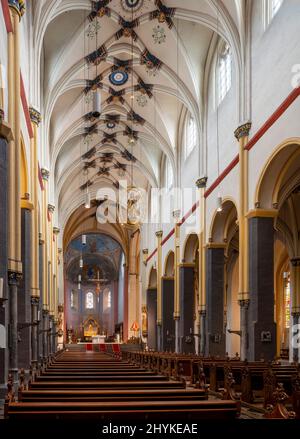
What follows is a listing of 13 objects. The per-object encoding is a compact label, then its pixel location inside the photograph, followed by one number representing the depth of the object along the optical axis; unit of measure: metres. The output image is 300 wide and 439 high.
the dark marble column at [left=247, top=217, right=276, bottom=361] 17.52
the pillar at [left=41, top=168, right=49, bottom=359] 23.59
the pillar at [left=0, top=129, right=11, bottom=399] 10.70
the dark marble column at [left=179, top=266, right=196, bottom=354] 28.73
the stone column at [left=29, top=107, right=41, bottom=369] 17.92
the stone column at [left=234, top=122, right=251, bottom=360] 18.23
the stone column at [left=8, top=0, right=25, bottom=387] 12.48
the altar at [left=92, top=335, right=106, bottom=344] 47.98
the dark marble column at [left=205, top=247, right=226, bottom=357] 23.44
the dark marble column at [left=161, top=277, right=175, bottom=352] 34.19
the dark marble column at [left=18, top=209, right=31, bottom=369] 16.05
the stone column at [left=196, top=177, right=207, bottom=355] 24.28
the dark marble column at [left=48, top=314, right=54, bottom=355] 27.45
